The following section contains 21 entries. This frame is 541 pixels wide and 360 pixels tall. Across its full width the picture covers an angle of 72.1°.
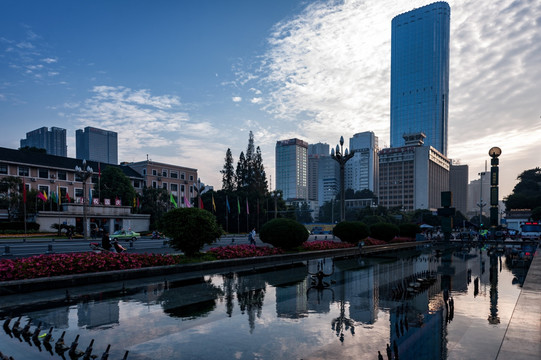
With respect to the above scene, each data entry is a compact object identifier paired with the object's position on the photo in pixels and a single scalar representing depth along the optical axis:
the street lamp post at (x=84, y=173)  32.46
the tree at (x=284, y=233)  22.48
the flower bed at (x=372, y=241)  32.29
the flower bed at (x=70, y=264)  11.99
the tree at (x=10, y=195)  46.50
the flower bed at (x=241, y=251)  19.36
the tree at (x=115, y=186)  64.94
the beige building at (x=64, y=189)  52.50
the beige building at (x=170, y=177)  84.31
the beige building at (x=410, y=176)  156.75
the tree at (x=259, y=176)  74.38
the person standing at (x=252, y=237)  33.00
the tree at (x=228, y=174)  77.50
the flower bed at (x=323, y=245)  25.58
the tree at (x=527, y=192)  89.67
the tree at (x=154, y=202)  64.81
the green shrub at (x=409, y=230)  42.62
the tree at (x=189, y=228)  17.56
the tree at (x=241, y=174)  76.62
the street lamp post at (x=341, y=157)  28.80
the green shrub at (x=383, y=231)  35.34
